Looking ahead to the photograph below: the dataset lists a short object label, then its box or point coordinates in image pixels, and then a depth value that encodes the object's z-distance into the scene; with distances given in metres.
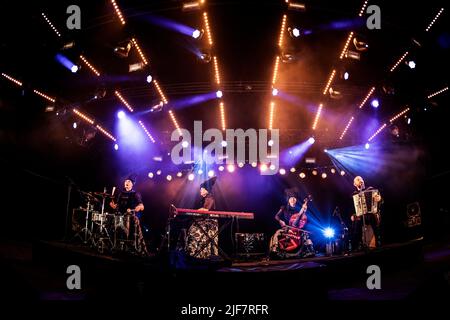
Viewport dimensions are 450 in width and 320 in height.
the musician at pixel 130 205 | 7.46
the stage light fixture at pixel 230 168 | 11.85
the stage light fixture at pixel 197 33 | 6.70
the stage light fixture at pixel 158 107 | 9.19
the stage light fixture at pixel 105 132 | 9.23
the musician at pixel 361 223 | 7.37
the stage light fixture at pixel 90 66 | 7.38
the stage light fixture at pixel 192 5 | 6.13
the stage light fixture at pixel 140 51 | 7.20
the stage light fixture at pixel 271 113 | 9.64
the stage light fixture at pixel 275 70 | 7.83
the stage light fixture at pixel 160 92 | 8.52
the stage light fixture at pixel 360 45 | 6.89
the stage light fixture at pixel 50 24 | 6.23
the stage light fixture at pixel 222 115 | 9.74
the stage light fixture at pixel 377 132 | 9.81
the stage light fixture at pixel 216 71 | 7.98
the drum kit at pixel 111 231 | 7.13
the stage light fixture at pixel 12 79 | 6.34
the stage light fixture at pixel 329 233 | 8.12
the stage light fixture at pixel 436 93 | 7.66
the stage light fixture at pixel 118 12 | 6.27
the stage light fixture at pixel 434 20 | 6.23
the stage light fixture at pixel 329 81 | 8.19
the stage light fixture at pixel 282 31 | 6.66
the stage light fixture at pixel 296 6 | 6.12
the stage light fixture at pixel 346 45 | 7.05
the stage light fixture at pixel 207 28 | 6.55
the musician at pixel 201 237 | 7.20
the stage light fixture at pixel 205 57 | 7.27
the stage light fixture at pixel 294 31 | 6.67
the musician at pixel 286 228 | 8.30
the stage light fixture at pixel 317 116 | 9.77
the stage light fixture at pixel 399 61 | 7.23
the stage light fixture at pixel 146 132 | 10.52
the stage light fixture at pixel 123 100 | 8.84
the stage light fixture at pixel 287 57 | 7.19
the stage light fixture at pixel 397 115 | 8.71
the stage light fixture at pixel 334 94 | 8.59
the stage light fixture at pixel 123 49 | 6.92
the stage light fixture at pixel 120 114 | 9.66
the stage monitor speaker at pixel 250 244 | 9.44
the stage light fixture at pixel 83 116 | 8.12
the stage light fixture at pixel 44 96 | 7.19
